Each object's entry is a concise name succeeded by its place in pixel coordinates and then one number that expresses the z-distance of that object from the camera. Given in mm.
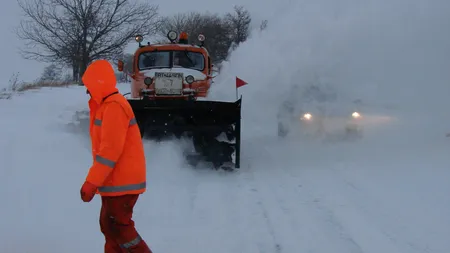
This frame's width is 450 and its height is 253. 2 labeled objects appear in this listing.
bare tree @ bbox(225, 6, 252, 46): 41938
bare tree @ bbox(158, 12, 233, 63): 39862
